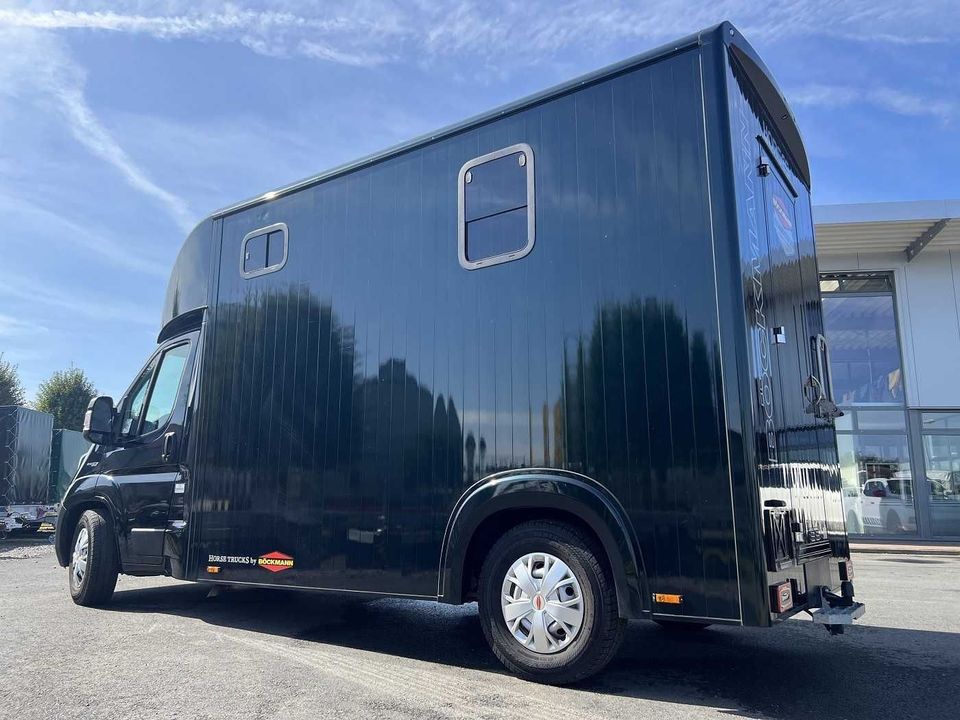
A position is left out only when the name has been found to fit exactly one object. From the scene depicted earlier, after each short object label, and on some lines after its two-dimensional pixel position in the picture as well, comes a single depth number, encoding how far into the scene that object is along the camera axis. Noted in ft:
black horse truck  12.41
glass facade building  47.09
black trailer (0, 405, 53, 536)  52.26
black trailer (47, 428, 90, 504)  60.01
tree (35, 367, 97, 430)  131.03
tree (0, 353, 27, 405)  116.78
